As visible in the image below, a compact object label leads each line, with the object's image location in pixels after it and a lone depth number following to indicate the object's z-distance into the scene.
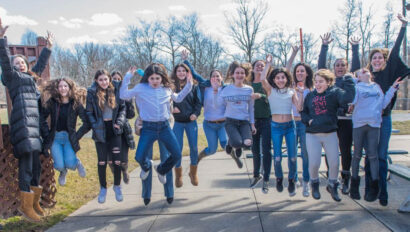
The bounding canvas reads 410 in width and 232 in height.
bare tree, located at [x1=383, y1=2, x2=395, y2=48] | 30.93
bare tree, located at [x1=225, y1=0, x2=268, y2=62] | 32.97
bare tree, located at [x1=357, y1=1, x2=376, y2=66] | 32.41
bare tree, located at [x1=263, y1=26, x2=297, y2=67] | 35.23
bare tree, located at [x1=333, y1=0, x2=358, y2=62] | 32.25
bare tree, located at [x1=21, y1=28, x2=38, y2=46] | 57.88
